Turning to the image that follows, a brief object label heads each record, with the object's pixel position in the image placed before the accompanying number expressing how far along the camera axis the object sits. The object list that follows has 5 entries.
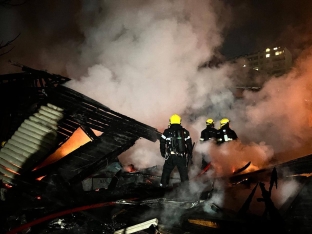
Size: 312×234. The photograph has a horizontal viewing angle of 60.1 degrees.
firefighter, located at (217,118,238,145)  7.86
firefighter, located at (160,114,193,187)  6.15
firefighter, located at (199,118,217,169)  8.08
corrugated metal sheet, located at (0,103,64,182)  5.80
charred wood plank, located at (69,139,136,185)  5.74
